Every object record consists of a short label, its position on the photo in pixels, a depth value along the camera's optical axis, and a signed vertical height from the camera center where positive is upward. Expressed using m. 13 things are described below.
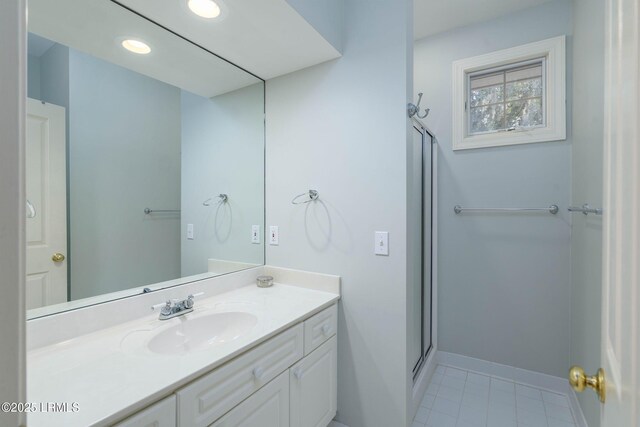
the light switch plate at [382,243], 1.52 -0.16
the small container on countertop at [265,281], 1.77 -0.43
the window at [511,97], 2.04 +0.91
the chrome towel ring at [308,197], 1.73 +0.09
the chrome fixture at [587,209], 1.33 +0.02
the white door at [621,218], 0.40 -0.01
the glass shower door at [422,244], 1.90 -0.24
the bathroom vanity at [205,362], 0.76 -0.48
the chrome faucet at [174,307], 1.29 -0.45
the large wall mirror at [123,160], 1.08 +0.25
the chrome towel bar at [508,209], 2.04 +0.02
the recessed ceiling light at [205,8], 1.24 +0.90
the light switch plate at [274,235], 1.90 -0.16
